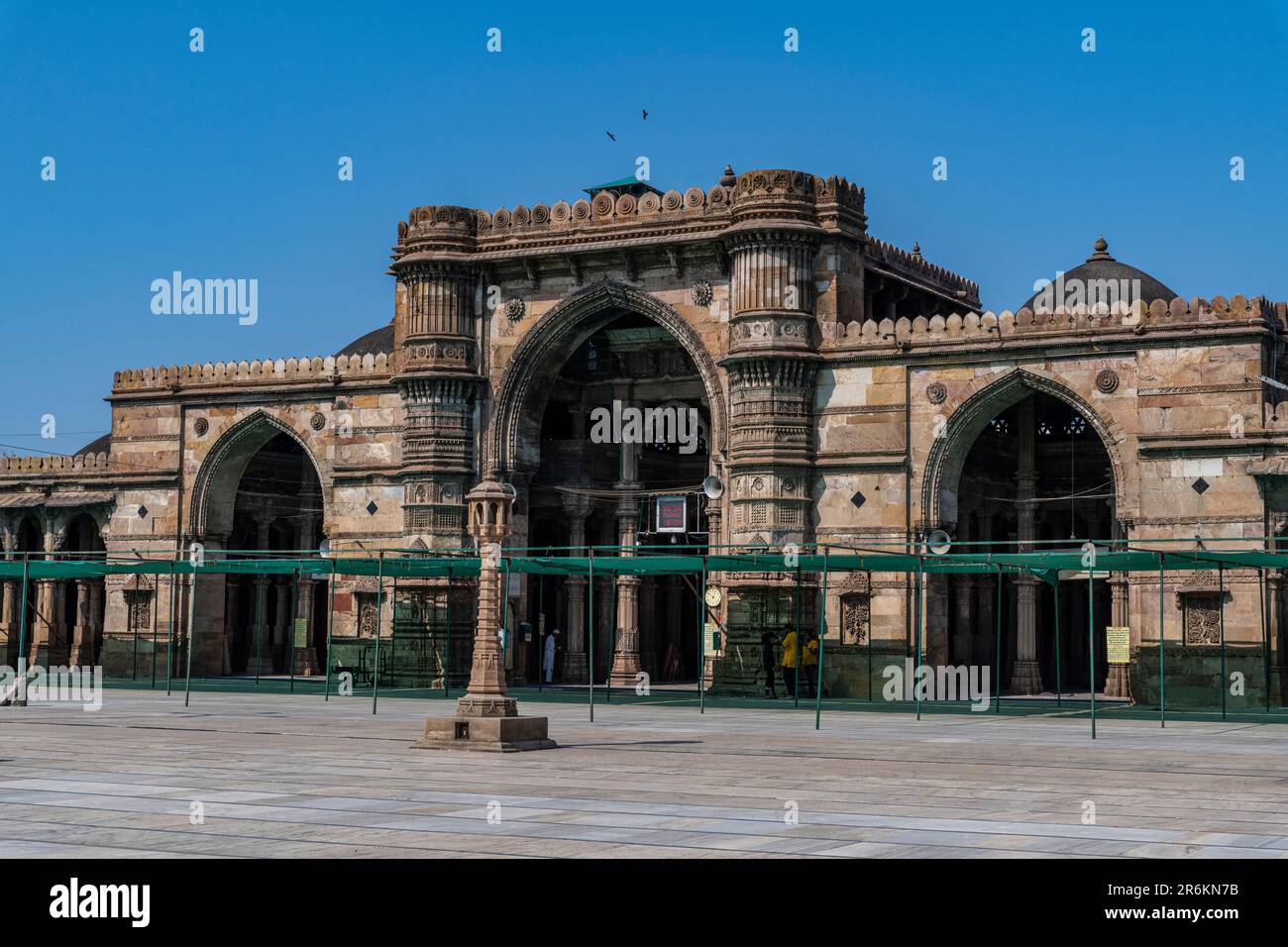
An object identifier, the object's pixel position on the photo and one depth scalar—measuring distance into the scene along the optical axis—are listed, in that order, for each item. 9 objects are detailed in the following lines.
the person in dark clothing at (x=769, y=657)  33.84
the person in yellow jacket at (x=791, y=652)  33.06
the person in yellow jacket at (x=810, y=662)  33.72
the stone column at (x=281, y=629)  47.09
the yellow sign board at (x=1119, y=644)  27.97
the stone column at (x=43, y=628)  45.53
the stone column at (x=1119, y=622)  35.88
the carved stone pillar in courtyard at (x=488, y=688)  20.70
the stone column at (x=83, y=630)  45.34
